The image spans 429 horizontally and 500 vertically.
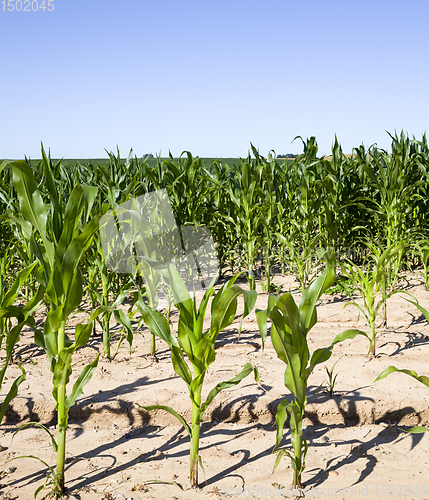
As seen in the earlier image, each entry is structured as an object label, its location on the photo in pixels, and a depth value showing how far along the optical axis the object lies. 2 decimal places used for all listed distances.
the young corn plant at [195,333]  1.57
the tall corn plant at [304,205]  4.15
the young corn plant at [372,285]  2.59
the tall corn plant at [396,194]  4.15
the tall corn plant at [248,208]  4.12
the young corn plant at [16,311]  1.69
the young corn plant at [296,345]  1.52
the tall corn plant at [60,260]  1.56
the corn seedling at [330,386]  2.32
